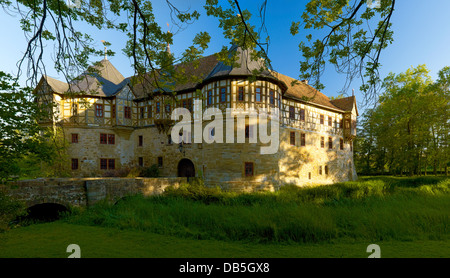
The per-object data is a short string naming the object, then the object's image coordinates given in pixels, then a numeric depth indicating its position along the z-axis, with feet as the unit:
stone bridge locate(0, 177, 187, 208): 32.17
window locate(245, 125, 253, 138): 52.91
